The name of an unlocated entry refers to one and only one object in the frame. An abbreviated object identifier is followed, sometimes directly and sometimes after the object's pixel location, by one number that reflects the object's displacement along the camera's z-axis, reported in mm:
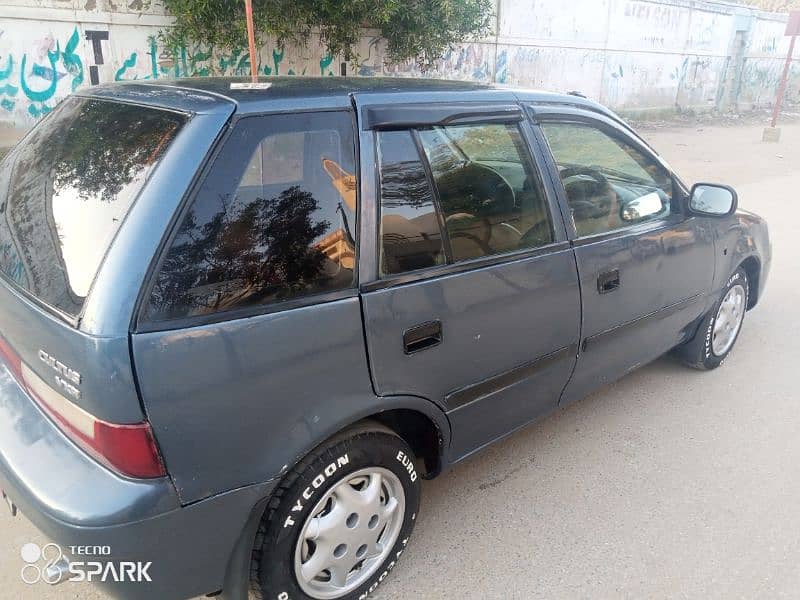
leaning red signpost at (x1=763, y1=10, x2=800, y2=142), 13852
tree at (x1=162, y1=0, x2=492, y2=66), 7574
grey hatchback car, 1594
